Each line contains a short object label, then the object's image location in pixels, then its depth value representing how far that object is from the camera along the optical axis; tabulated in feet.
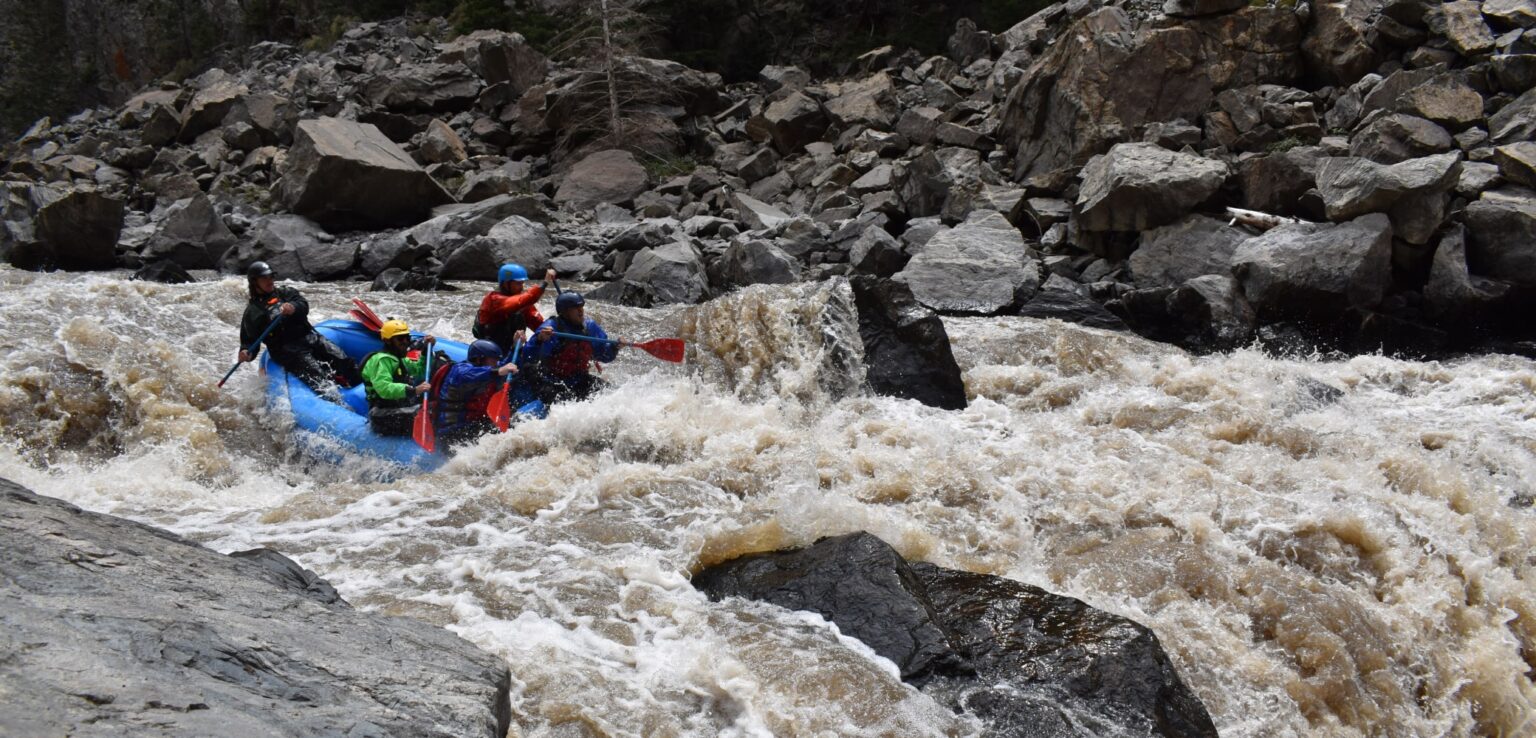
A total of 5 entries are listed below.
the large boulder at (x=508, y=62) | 64.90
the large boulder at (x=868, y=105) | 54.95
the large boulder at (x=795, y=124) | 56.59
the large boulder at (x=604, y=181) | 52.42
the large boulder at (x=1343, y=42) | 40.86
